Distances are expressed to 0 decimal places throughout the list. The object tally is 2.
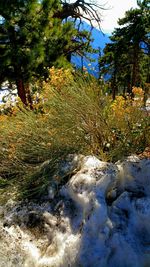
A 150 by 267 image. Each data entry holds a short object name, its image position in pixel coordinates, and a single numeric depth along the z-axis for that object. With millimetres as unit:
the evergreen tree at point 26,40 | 6455
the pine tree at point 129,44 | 14023
